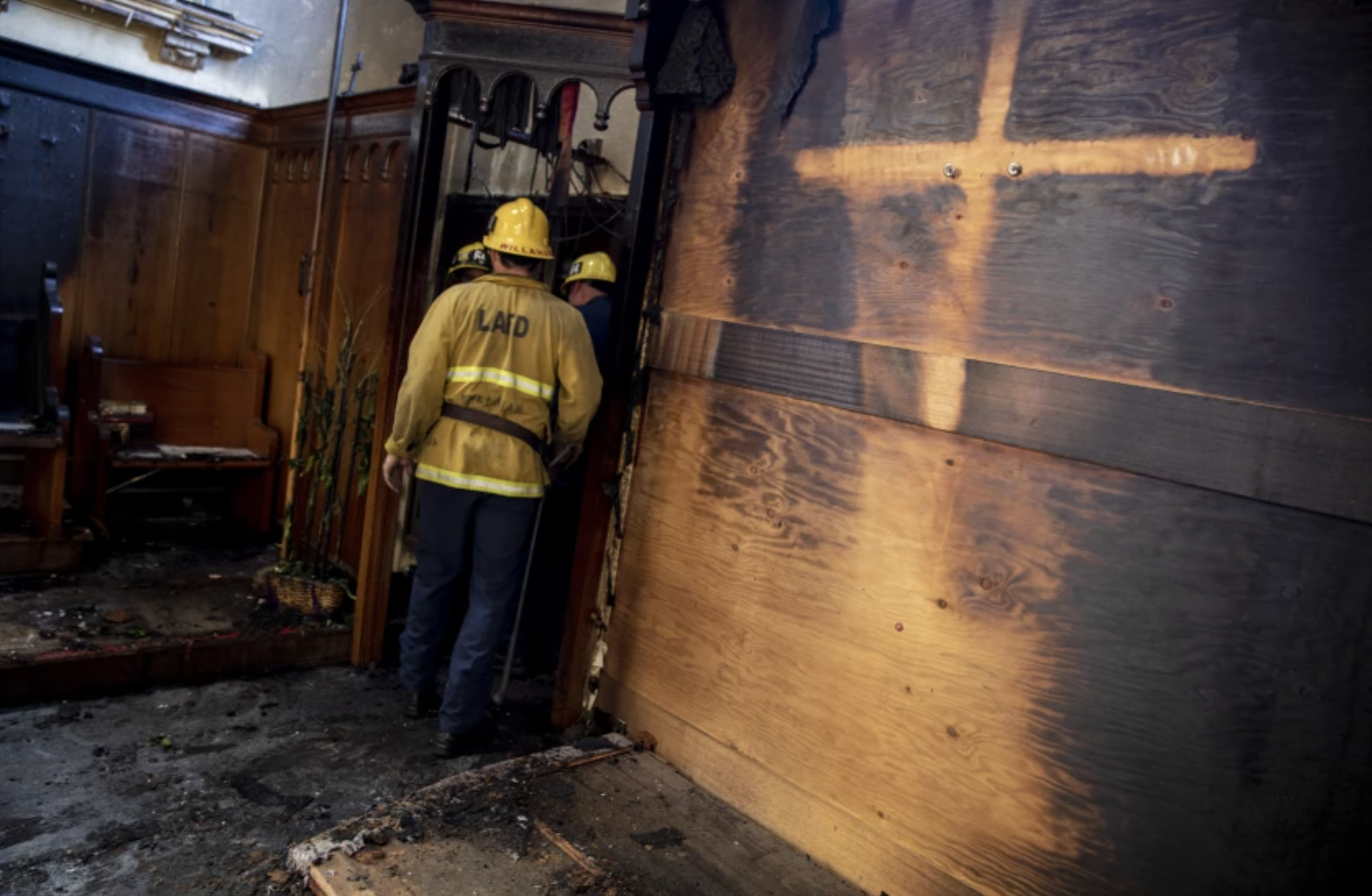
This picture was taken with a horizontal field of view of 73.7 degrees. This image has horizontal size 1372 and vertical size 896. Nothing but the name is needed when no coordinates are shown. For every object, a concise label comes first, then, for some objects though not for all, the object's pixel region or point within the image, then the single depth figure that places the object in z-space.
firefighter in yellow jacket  3.85
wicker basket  5.00
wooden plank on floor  2.73
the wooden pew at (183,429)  5.96
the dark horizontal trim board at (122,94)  5.80
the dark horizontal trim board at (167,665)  4.00
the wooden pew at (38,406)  5.19
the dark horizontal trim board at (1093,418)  2.15
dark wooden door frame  4.00
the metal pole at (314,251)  5.65
